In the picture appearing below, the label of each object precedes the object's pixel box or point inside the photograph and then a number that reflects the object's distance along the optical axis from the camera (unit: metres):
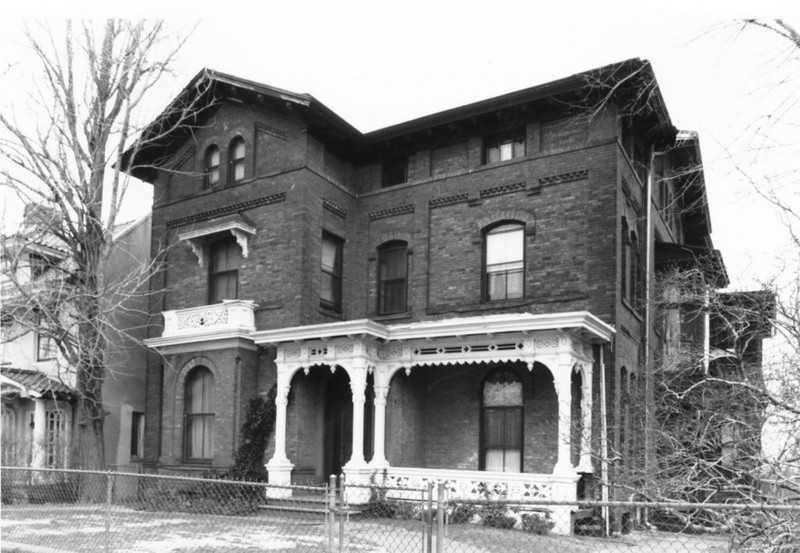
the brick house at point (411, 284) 16.48
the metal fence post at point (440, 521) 5.84
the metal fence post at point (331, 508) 7.43
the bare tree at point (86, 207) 18.34
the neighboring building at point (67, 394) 21.55
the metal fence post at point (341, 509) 7.25
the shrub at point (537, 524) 14.39
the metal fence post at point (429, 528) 6.02
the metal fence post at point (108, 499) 8.73
